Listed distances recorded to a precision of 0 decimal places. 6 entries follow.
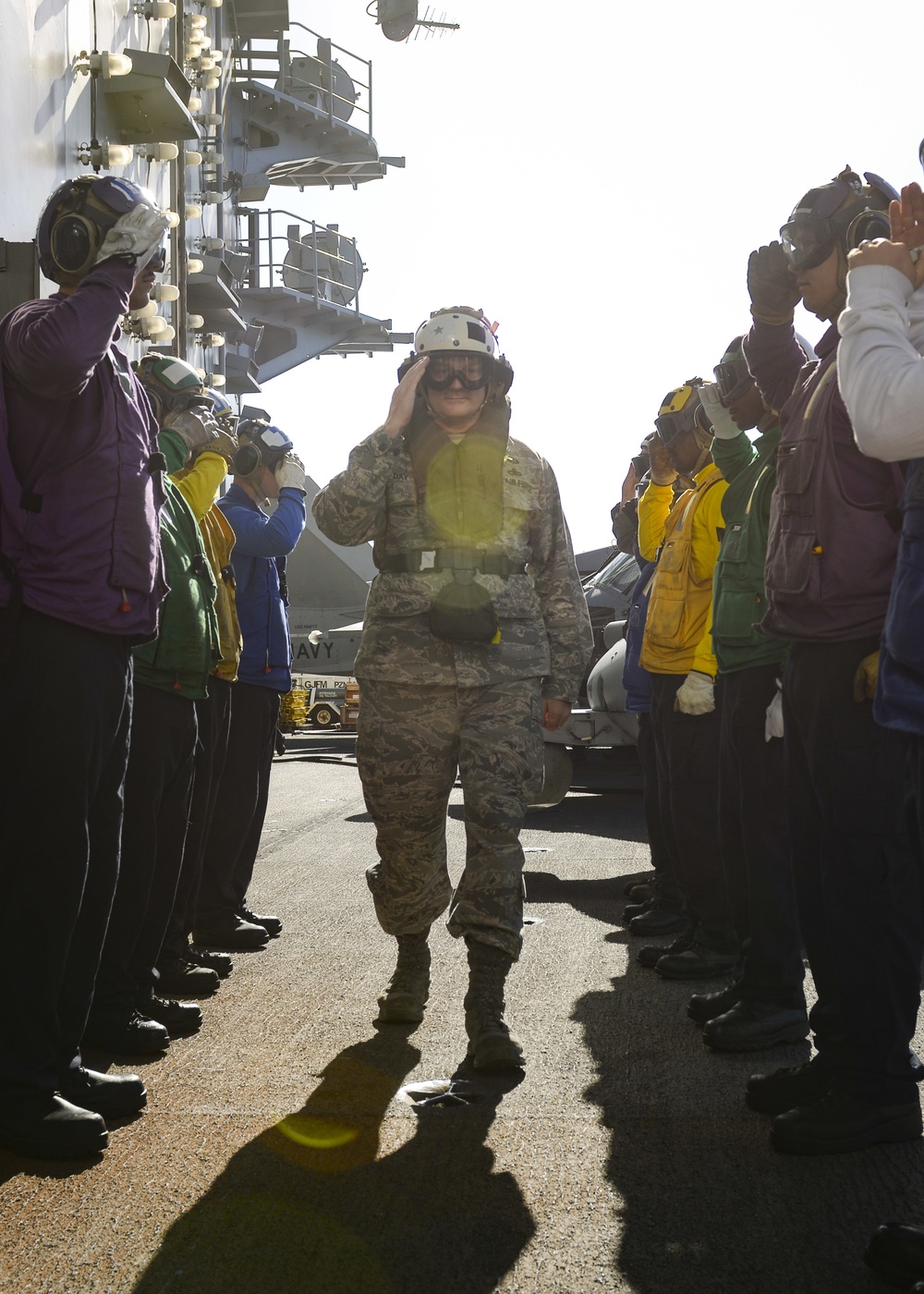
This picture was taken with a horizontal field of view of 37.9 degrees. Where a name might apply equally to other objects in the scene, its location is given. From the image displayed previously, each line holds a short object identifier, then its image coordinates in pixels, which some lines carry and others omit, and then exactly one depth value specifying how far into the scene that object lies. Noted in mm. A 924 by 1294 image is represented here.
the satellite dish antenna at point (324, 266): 26312
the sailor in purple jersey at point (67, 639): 3105
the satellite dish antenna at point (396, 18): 23828
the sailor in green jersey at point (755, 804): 4137
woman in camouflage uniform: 4137
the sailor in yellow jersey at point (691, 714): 5277
